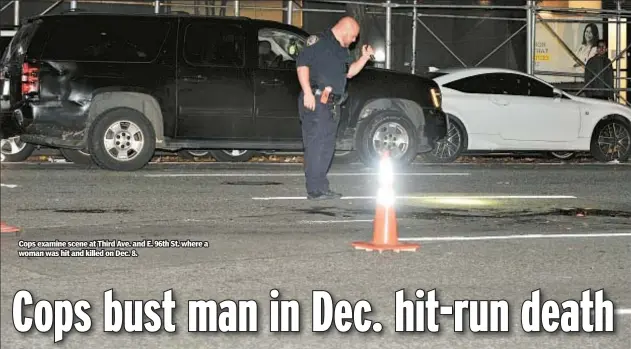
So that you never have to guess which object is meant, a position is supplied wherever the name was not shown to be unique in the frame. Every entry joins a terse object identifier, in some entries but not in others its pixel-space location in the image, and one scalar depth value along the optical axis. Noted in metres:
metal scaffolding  23.48
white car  19.55
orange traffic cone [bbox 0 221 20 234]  9.33
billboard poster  25.98
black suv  16.00
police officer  12.88
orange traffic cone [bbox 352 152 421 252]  9.99
